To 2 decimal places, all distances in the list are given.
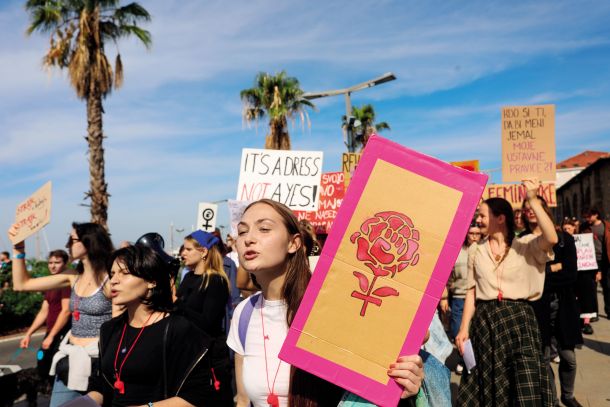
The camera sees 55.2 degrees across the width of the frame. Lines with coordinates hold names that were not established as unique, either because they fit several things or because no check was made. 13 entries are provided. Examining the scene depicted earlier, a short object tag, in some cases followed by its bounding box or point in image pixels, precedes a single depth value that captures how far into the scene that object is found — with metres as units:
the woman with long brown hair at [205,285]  5.00
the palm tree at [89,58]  15.97
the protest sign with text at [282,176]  8.00
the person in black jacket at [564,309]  5.36
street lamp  12.41
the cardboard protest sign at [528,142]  6.67
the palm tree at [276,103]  26.12
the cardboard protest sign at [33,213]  4.05
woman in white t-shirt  2.23
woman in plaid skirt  4.30
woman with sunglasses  3.90
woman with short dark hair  2.57
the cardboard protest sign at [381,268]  1.84
